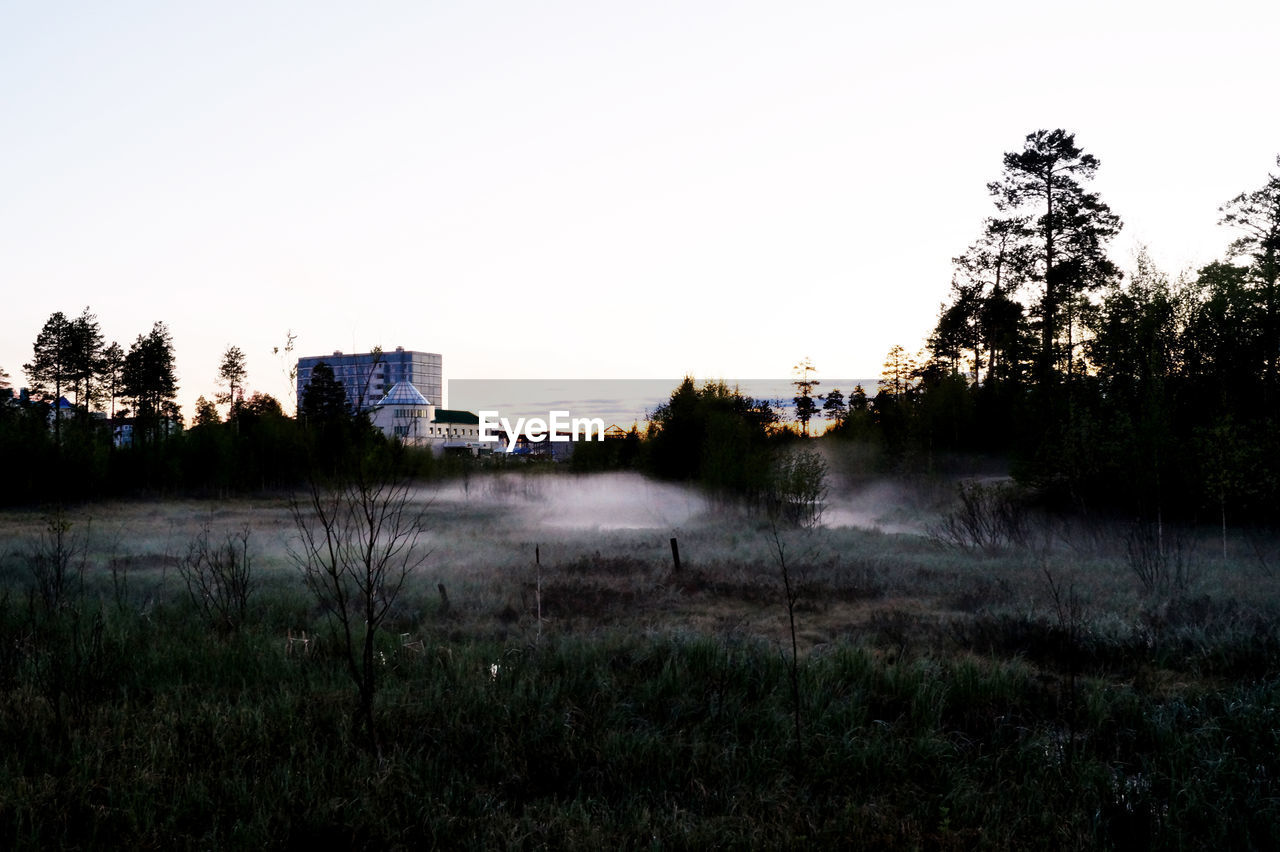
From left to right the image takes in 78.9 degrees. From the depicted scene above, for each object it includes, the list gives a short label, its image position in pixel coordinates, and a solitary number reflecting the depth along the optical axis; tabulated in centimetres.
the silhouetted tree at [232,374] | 6888
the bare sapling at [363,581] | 606
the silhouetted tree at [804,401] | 7738
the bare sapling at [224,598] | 1066
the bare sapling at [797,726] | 617
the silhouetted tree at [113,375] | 5925
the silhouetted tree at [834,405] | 9338
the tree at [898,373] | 6762
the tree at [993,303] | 3844
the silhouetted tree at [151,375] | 5800
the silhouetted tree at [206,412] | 5574
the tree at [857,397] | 7757
